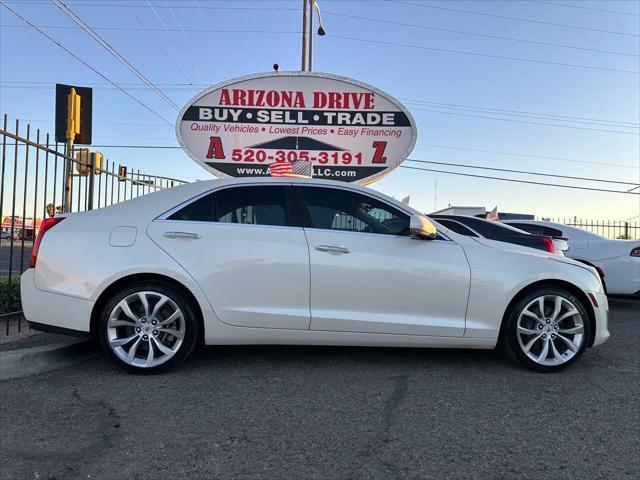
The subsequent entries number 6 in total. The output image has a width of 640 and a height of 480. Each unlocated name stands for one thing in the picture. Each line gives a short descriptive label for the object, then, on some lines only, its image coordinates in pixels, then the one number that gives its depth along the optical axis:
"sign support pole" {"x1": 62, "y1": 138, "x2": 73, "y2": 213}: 5.62
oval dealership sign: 8.58
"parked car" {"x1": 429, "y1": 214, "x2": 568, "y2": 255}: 5.05
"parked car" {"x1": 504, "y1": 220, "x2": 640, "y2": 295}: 7.25
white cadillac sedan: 3.61
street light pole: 17.88
